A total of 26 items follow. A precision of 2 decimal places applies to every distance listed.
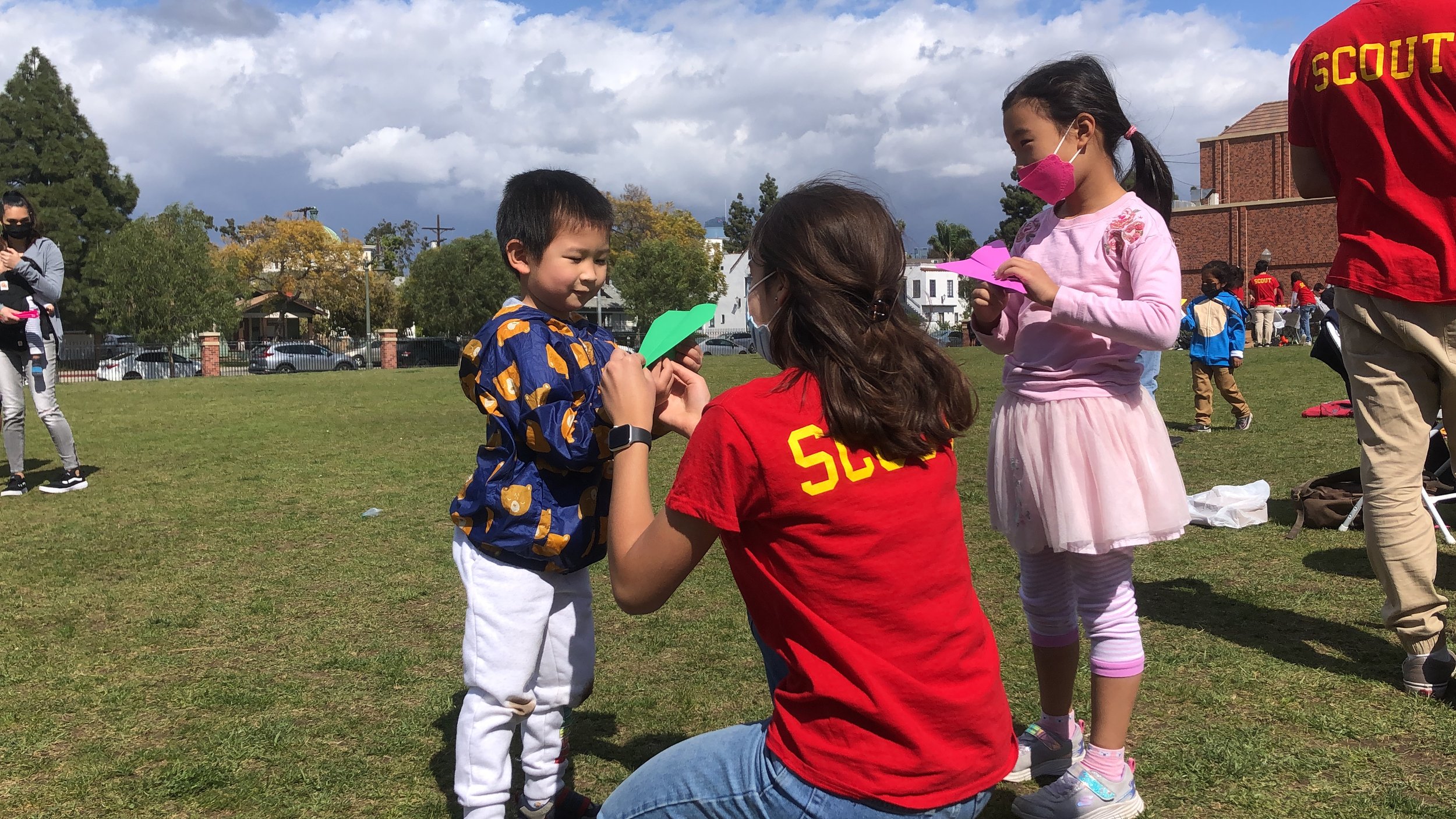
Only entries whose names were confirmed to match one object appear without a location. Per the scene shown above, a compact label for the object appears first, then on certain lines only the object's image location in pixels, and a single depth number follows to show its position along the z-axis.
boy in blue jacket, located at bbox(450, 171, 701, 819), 2.43
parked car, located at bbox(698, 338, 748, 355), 53.16
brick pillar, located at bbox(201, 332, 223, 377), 35.84
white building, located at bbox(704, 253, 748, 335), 83.81
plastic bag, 5.88
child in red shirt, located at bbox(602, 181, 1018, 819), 1.63
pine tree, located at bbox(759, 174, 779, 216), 103.44
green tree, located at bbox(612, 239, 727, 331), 60.56
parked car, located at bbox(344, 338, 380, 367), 42.22
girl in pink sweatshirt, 2.53
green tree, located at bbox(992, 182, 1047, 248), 72.00
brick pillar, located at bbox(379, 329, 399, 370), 39.97
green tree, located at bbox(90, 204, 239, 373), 43.16
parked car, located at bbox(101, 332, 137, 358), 37.62
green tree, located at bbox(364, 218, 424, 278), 69.94
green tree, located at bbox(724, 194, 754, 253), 113.25
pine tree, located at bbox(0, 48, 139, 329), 50.00
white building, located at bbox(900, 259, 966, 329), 98.19
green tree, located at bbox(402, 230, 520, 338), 54.91
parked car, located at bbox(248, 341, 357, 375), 39.19
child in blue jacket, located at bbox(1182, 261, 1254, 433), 10.63
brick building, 49.03
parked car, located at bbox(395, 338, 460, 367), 42.59
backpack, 5.58
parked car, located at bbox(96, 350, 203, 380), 36.16
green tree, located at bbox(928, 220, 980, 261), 96.97
